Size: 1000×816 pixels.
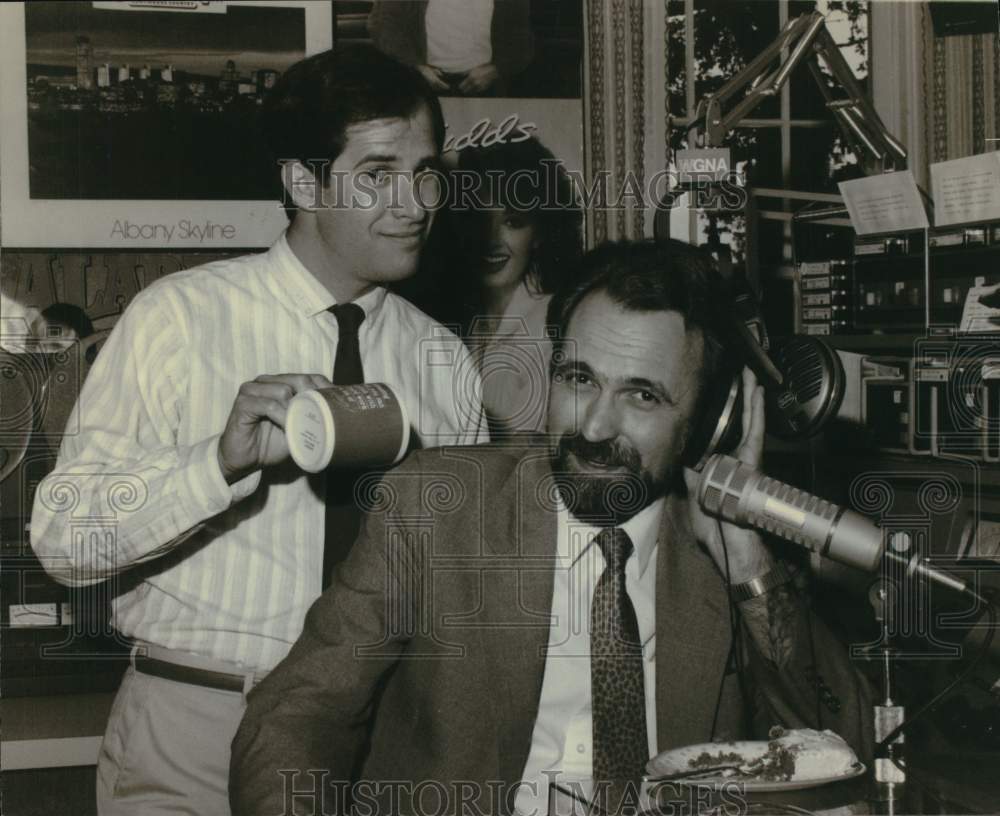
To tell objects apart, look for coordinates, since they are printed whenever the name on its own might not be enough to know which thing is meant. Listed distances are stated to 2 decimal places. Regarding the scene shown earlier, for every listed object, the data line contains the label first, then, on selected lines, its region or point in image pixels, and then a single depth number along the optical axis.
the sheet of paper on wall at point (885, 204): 1.80
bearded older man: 1.47
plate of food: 1.12
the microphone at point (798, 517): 1.27
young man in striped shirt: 1.56
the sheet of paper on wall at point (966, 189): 1.77
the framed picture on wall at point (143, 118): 1.61
